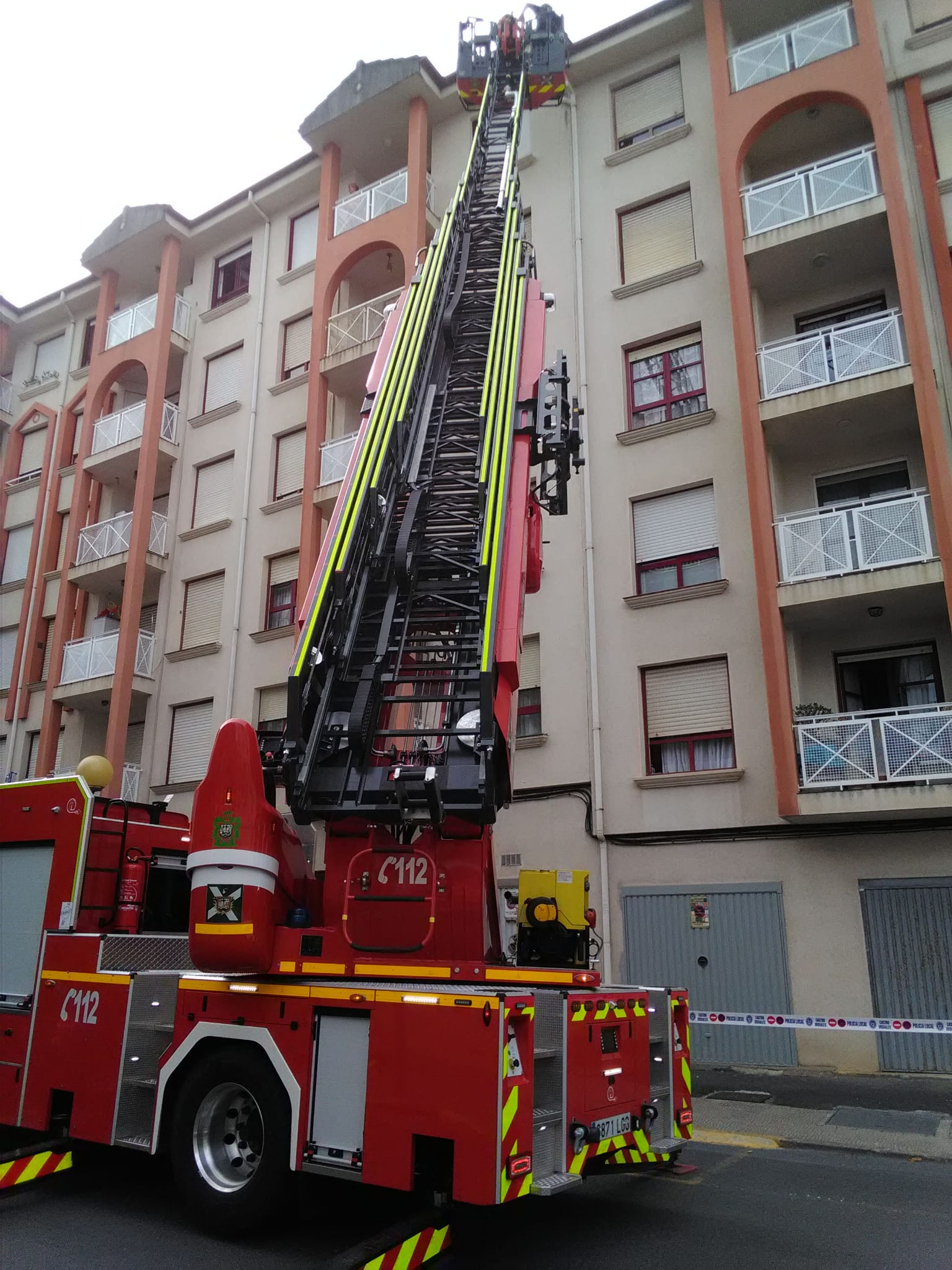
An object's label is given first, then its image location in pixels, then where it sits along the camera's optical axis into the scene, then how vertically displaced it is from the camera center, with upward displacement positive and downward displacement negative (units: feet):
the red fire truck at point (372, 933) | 16.44 +0.27
